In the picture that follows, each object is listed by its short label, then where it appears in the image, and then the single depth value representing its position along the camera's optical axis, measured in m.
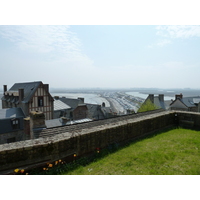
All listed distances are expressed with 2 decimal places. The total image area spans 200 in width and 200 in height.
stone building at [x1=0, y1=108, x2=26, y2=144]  17.09
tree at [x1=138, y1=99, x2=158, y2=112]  26.48
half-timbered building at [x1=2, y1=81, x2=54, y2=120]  21.83
